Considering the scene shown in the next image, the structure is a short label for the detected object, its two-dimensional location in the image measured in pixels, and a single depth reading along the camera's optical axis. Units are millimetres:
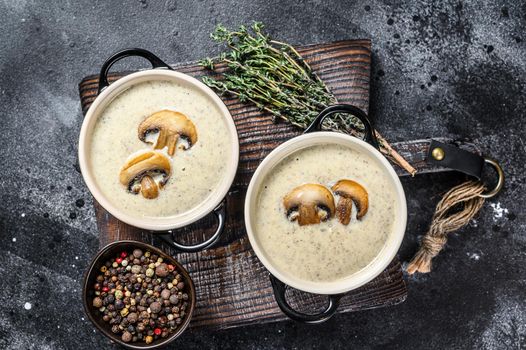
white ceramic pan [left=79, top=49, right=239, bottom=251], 676
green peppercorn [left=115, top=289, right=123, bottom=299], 737
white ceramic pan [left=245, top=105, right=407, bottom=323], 660
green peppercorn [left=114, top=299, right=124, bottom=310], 736
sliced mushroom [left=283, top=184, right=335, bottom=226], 647
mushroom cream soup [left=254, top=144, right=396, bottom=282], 662
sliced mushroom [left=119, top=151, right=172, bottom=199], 670
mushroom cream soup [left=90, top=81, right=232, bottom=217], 672
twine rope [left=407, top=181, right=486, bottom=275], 780
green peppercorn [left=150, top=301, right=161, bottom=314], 733
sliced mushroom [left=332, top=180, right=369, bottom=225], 653
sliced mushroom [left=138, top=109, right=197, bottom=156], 667
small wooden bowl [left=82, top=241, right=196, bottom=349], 722
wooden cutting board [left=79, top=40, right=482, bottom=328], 745
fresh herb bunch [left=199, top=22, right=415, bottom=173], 725
